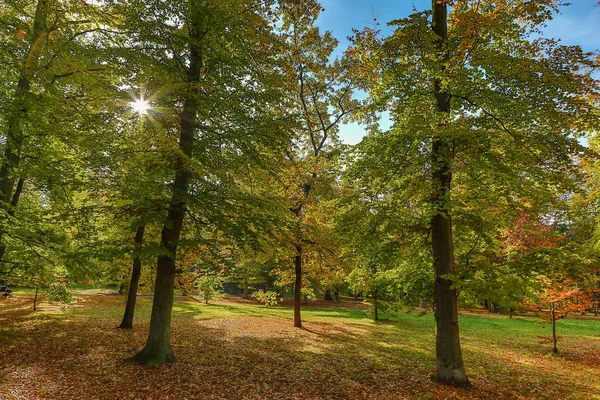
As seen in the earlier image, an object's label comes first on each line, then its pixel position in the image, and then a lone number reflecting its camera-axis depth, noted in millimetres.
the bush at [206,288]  22802
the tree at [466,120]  7285
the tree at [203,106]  8805
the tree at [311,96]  16375
